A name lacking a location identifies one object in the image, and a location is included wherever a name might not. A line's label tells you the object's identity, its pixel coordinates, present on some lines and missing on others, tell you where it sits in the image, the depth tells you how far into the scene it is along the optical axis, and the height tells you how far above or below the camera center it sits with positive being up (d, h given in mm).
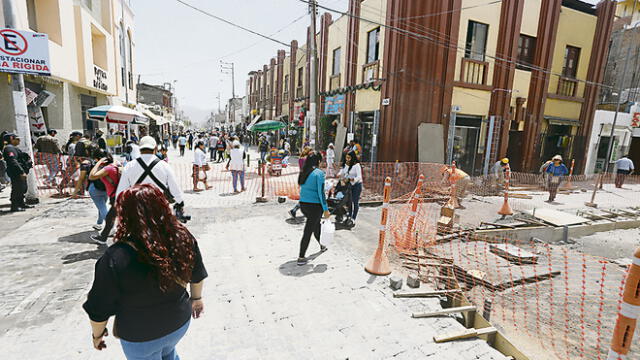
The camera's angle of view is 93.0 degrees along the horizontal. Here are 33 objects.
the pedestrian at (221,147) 18625 -1082
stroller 7336 -1664
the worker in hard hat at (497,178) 13062 -1480
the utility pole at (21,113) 7023 +171
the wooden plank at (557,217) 8227 -1957
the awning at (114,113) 11976 +448
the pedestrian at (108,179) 4939 -896
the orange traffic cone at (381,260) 4727 -1931
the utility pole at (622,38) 18597 +7371
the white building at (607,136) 19062 +841
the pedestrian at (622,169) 14883 -975
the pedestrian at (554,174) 11219 -1022
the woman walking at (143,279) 1670 -850
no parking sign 6895 +1575
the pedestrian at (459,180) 9392 -1270
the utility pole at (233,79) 40762 +7069
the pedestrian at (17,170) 6660 -1094
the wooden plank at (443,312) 3559 -2002
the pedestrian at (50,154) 9219 -979
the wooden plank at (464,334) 3145 -2016
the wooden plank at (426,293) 4004 -2014
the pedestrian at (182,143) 21166 -1024
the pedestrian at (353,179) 7141 -995
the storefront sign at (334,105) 17656 +1858
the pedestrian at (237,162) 9711 -1007
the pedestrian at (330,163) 13594 -1218
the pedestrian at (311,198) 4801 -1008
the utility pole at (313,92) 12703 +1835
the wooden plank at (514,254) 6043 -2213
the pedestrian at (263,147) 17172 -836
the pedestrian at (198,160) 10344 -1074
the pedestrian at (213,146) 19109 -1017
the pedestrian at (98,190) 5195 -1170
